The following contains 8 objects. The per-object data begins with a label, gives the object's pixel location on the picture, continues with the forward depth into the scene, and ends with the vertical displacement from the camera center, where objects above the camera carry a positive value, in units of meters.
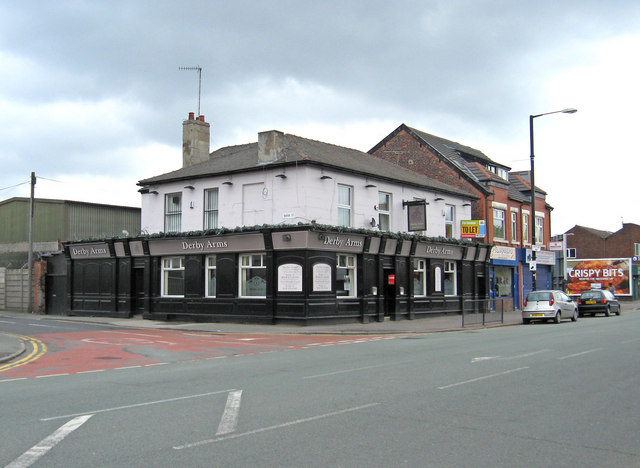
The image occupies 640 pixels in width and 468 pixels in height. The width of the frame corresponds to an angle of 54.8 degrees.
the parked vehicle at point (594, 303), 34.78 -1.63
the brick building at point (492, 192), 36.69 +5.10
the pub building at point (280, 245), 25.19 +1.40
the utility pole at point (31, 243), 33.97 +1.83
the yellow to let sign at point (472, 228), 32.59 +2.45
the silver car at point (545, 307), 27.97 -1.48
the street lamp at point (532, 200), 29.89 +3.61
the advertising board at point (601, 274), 62.44 +0.00
